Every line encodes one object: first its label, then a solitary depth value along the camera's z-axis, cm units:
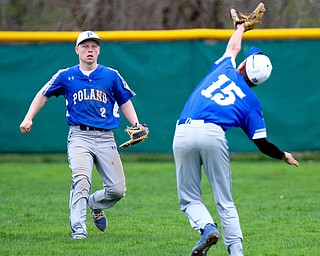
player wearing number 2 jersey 1628
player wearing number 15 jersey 1243
